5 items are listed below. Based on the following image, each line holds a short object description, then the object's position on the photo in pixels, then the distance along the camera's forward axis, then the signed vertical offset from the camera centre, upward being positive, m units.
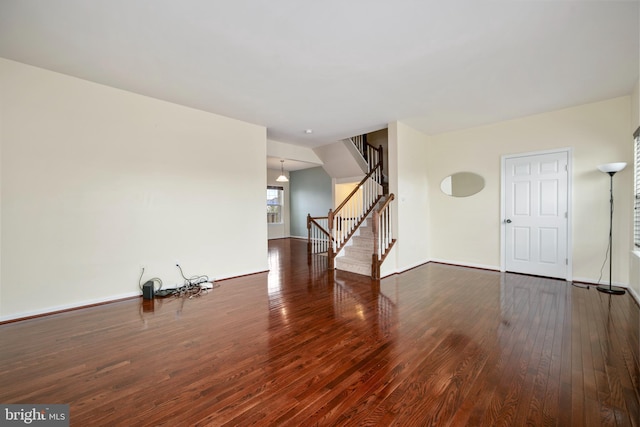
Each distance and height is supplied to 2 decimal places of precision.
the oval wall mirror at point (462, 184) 5.42 +0.45
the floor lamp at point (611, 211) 3.68 -0.12
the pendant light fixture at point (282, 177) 8.97 +1.06
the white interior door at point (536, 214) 4.48 -0.18
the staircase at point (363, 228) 4.93 -0.45
